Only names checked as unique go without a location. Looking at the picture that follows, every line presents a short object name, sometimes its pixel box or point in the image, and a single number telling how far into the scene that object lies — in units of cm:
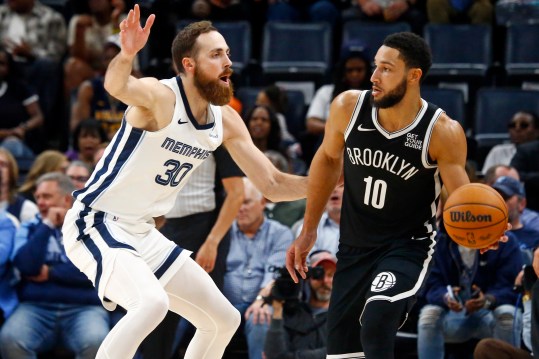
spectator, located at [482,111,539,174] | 1875
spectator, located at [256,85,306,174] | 1983
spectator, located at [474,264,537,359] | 1277
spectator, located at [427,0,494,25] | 2230
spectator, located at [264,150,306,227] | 1745
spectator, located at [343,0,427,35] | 2220
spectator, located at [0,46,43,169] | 2104
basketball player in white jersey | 1001
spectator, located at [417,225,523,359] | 1451
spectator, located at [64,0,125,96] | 2277
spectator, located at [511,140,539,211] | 1803
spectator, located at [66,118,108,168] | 1930
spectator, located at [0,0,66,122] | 2280
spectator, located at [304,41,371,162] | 1959
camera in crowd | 1430
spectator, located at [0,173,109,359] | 1480
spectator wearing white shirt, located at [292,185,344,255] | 1596
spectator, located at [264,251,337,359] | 1410
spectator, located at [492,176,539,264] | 1541
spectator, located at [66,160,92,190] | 1702
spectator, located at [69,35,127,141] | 2072
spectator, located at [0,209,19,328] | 1537
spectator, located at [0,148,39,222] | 1684
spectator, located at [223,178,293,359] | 1570
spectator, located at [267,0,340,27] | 2314
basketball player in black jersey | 1036
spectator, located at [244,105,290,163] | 1861
